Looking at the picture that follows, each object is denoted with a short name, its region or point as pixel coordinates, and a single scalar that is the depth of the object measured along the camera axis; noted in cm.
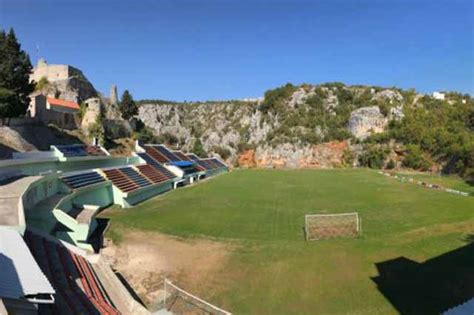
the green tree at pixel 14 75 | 2652
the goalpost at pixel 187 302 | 1010
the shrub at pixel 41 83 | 4731
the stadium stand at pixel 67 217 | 815
